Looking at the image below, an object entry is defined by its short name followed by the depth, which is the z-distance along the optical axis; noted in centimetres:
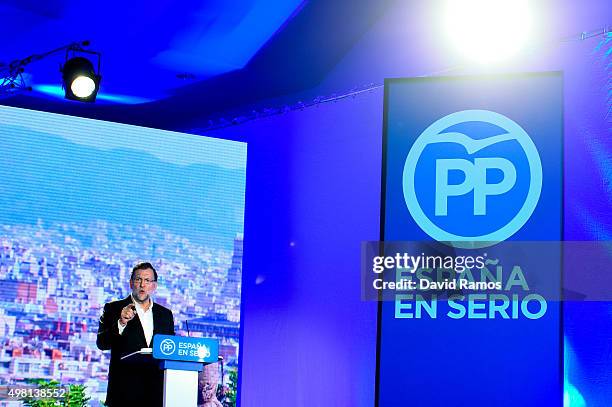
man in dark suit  677
